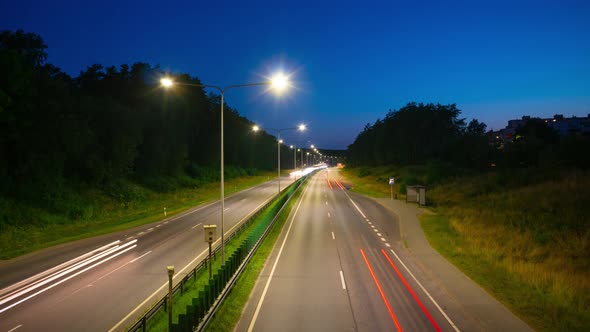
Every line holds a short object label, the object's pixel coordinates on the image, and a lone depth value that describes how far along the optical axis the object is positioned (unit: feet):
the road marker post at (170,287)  32.70
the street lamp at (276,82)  51.85
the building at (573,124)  432.25
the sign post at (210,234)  53.06
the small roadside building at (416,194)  139.03
